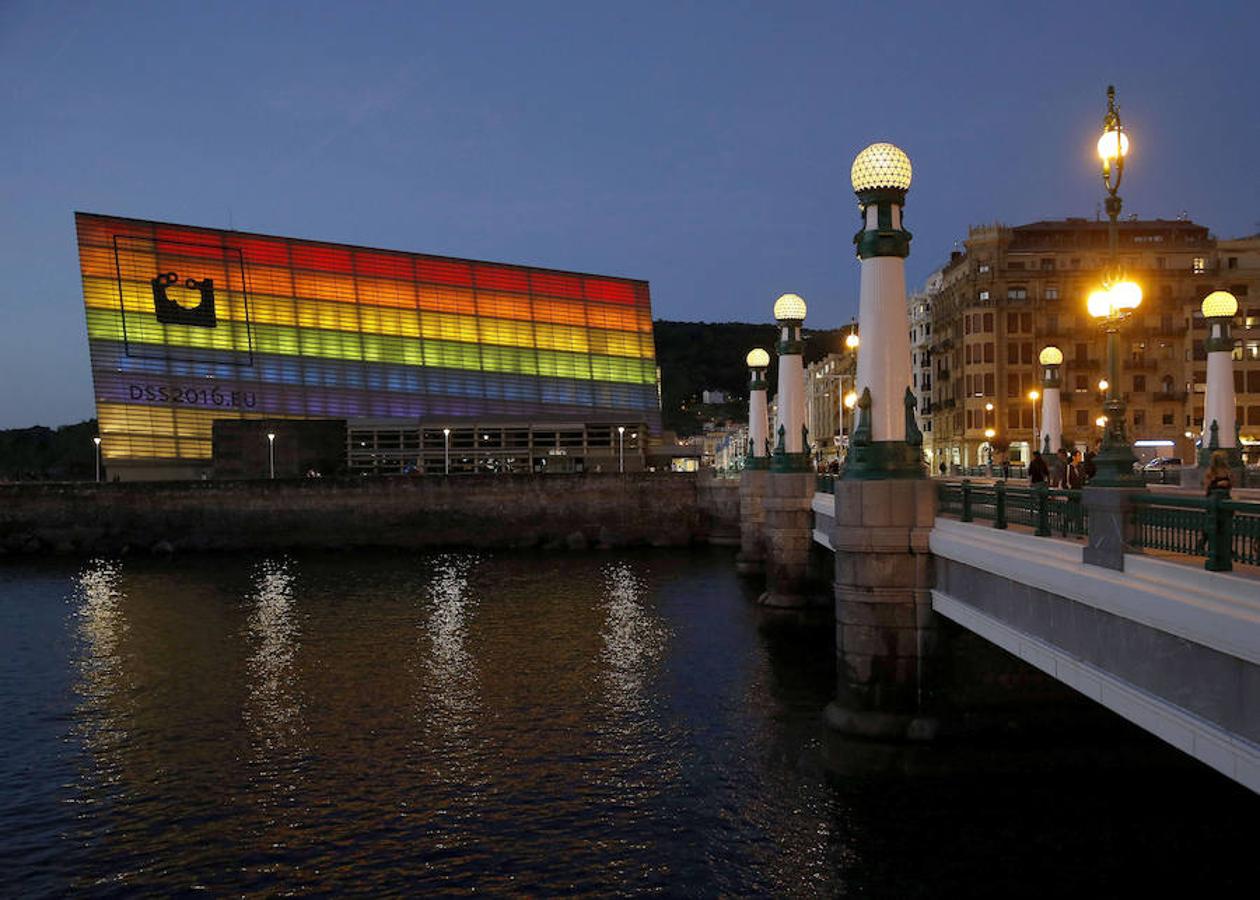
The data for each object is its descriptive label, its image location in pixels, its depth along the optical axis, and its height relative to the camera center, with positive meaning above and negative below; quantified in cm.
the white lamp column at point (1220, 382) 3022 -3
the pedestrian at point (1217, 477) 1548 -135
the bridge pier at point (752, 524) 4791 -549
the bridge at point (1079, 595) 1005 -252
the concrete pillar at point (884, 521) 1911 -218
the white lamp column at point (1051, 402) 3869 -46
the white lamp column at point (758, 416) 4825 -59
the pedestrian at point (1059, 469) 3037 -239
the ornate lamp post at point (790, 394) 3747 +25
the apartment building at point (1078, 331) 9300 +488
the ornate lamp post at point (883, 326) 1969 +128
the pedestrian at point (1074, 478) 2556 -209
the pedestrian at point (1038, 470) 2483 -184
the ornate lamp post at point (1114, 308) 1238 +114
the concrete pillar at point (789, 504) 3700 -346
